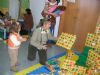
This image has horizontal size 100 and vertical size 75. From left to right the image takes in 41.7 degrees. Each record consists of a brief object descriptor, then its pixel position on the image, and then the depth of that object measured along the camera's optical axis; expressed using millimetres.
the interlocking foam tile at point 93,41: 2481
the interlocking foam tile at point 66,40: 2445
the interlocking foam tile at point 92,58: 2374
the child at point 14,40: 2171
